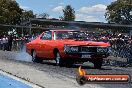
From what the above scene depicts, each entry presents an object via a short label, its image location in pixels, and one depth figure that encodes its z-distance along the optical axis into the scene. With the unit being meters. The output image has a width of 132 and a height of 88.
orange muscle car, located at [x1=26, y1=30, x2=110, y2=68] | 13.55
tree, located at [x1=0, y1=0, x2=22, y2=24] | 78.81
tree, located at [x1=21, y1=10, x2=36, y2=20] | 92.71
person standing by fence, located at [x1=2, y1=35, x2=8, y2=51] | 38.06
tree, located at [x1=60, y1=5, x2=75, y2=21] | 120.56
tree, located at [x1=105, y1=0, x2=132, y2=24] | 92.47
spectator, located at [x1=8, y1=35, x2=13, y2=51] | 37.24
